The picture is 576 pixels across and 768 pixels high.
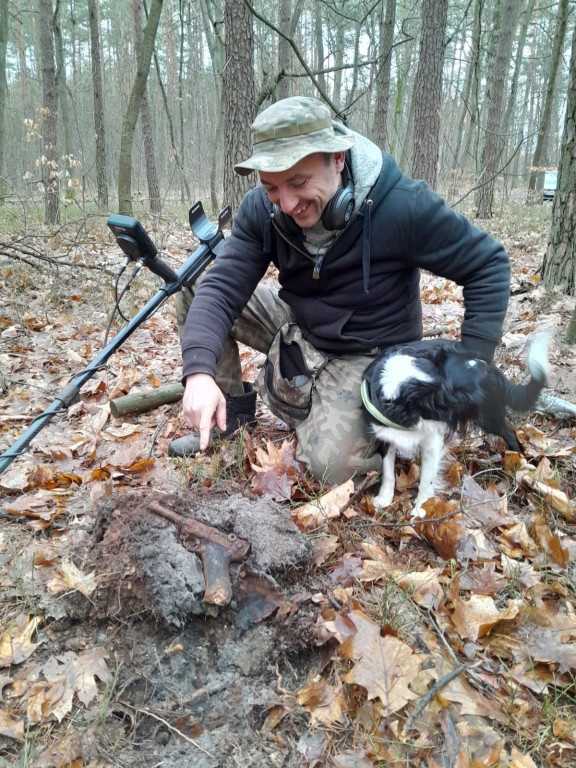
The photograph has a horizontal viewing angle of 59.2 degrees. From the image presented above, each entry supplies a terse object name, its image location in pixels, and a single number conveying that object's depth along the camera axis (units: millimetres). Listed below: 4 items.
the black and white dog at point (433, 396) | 2145
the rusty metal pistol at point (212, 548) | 1688
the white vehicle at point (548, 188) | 15066
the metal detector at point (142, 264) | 2074
